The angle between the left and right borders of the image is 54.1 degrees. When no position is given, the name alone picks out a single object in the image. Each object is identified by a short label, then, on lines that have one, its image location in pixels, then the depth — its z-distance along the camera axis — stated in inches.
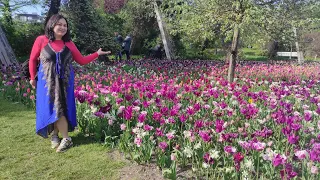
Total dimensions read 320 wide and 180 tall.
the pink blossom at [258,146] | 101.8
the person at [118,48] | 554.3
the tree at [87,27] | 530.3
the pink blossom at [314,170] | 87.3
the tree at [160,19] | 528.4
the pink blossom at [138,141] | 119.7
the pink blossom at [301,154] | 93.0
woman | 137.9
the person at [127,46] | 589.6
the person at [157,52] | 624.7
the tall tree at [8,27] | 390.6
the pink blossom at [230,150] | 102.3
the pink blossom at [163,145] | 115.6
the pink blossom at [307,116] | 130.4
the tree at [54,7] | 592.4
